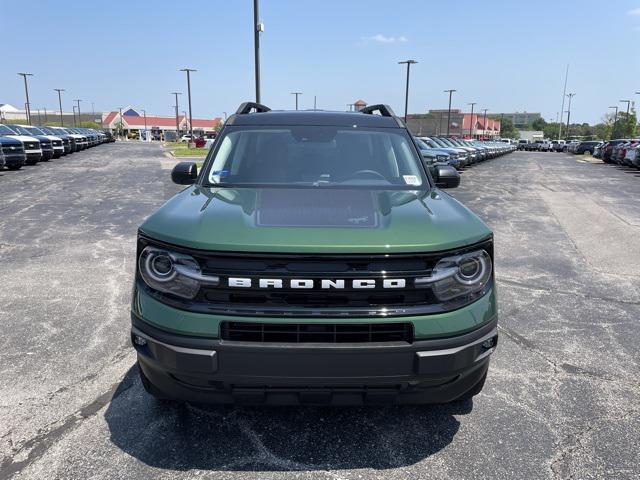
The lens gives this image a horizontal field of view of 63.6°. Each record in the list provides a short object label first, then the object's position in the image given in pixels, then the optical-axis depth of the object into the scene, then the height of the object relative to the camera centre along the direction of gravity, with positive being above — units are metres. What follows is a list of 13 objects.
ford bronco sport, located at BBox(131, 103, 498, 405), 2.34 -0.82
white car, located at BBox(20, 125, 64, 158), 26.26 -0.92
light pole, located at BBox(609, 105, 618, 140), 89.00 +0.26
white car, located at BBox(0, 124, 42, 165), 22.08 -0.94
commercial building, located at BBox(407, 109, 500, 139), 112.25 +0.66
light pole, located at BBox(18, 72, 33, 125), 62.36 +5.15
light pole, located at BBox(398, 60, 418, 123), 42.12 +3.27
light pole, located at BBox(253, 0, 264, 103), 17.16 +3.01
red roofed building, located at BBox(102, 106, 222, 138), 126.75 +0.44
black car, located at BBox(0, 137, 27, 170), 19.31 -1.08
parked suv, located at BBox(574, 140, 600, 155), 54.47 -1.86
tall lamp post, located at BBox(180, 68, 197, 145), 47.50 +3.90
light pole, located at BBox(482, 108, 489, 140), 118.14 -0.47
